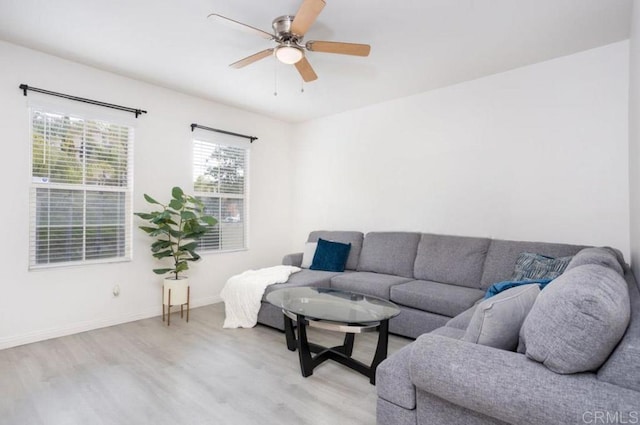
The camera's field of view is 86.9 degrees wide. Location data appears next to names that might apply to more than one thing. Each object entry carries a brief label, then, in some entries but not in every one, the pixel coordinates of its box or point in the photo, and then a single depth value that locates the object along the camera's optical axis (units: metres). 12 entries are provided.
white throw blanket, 3.47
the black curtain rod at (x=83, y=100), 3.01
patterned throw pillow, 2.62
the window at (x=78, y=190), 3.14
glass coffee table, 2.29
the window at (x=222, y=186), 4.40
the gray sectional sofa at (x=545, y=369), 1.01
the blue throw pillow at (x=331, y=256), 4.18
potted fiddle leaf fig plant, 3.57
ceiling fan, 2.32
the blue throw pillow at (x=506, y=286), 1.82
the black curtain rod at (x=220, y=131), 4.25
